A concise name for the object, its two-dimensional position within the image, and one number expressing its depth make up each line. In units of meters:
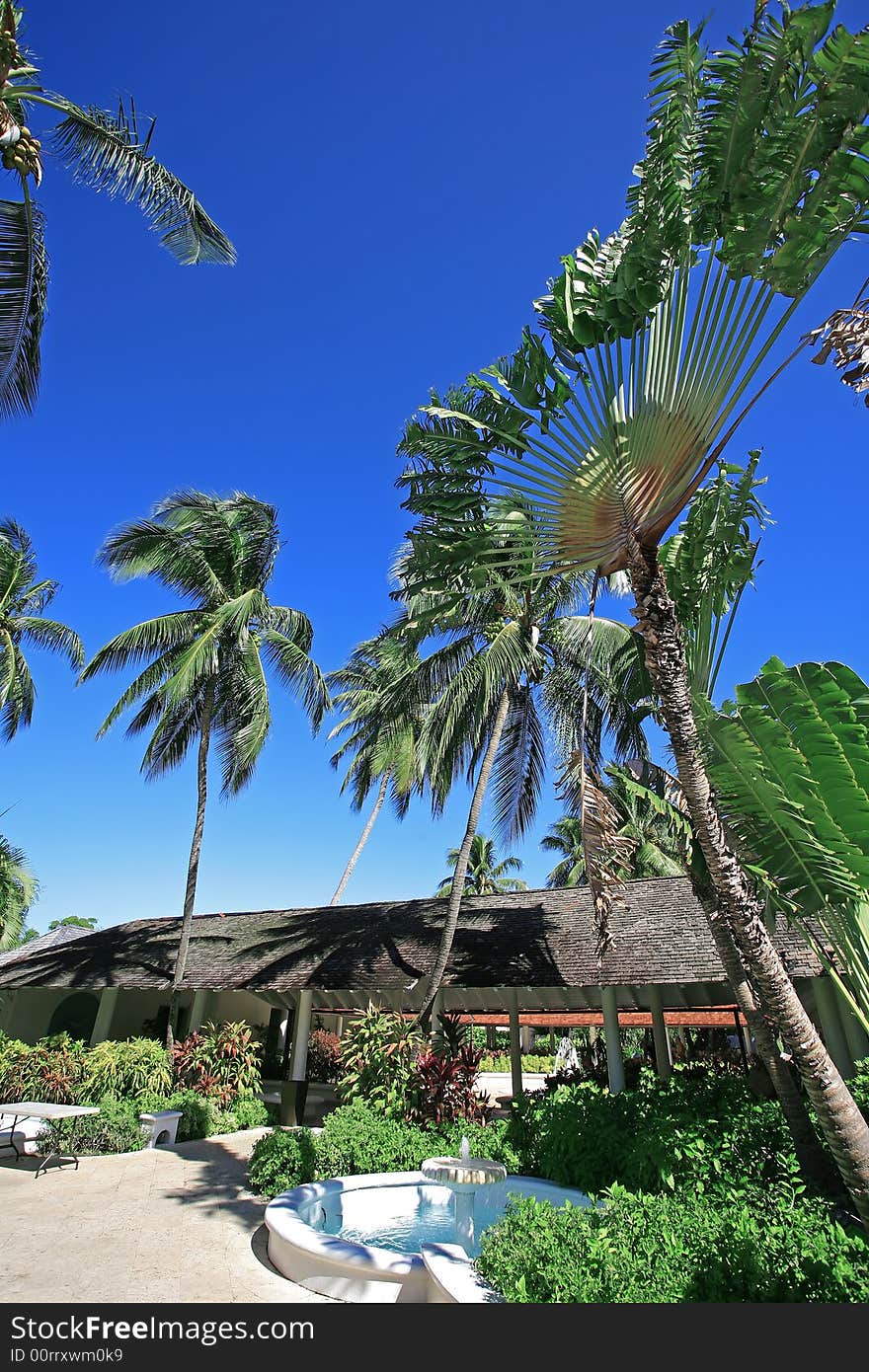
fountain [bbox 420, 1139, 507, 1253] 7.34
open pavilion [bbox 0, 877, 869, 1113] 13.80
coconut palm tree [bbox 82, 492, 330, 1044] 17.59
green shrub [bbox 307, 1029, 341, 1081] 22.28
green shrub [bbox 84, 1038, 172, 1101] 14.25
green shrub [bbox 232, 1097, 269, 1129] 15.17
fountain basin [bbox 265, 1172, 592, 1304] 5.88
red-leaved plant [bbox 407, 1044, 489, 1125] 11.08
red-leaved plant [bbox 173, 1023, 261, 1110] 15.41
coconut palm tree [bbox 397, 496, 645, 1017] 13.90
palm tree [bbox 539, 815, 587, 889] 41.16
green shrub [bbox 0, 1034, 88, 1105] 13.89
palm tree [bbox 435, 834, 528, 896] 43.81
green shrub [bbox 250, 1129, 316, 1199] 9.51
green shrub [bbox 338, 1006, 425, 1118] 11.48
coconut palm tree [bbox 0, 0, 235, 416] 7.04
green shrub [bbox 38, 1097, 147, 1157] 12.46
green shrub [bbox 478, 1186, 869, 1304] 4.09
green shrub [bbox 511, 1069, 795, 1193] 6.43
